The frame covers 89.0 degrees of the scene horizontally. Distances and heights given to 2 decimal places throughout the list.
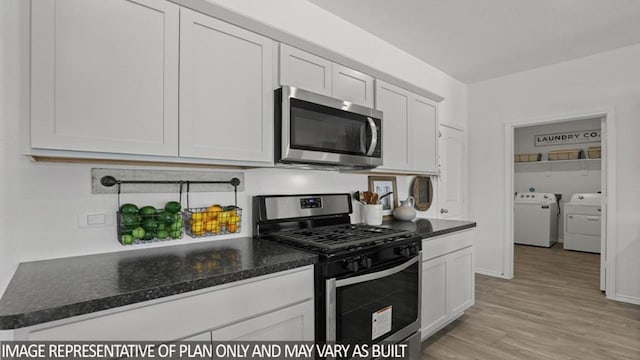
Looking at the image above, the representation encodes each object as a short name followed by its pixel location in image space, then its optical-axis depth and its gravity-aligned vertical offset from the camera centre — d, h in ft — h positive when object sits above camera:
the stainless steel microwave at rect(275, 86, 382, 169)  5.87 +0.96
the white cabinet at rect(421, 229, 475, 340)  7.54 -2.52
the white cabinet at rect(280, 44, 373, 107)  6.09 +2.12
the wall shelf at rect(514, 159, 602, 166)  19.70 +1.23
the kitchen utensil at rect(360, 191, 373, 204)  8.77 -0.48
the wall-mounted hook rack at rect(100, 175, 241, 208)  5.01 -0.07
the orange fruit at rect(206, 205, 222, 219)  5.85 -0.59
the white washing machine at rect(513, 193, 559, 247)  19.34 -2.36
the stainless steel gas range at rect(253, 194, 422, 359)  5.10 -1.54
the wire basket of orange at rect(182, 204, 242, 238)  5.70 -0.76
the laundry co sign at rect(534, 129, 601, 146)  19.37 +2.71
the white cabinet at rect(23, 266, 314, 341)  3.14 -1.58
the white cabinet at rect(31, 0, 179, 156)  3.76 +1.30
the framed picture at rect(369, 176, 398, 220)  9.61 -0.29
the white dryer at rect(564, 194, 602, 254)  17.79 -2.36
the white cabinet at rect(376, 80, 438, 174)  8.23 +1.36
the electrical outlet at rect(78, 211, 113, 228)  4.82 -0.62
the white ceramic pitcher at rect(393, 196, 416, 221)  9.59 -0.97
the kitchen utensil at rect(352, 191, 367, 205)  8.93 -0.46
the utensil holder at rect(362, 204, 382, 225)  8.47 -0.90
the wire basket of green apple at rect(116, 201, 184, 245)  5.00 -0.72
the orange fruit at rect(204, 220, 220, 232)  5.80 -0.84
